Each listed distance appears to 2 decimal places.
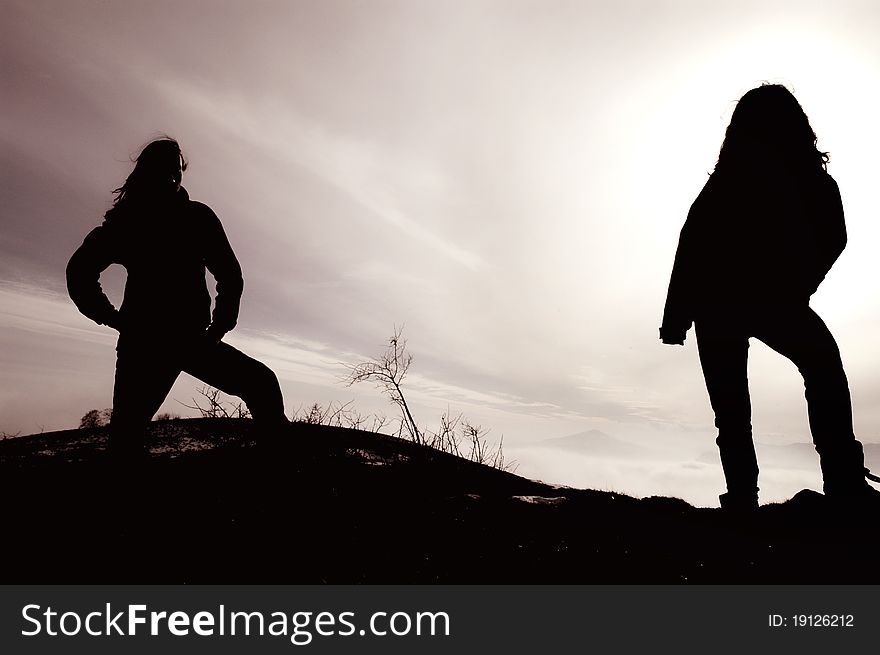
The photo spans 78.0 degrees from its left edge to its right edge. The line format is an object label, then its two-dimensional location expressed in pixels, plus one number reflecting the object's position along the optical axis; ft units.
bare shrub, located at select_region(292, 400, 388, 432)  21.49
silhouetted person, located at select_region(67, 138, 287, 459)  10.75
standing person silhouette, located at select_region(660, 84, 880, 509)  10.90
